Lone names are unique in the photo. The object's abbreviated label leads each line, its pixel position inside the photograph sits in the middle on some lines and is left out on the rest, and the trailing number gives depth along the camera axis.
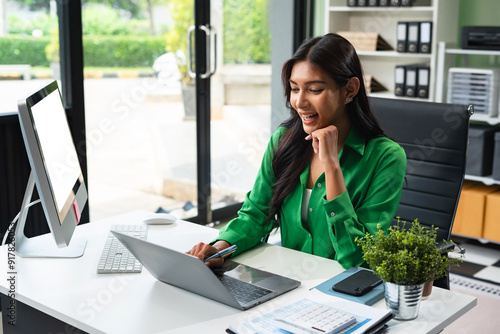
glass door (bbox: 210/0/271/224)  4.14
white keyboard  1.65
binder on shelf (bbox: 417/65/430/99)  3.89
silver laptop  1.39
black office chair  2.11
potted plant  1.29
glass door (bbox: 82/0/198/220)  3.46
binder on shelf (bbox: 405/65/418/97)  3.94
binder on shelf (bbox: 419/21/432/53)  3.85
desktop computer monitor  1.54
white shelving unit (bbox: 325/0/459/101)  3.87
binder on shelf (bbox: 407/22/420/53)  3.91
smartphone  1.48
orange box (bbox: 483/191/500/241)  3.65
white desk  1.36
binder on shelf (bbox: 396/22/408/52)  3.95
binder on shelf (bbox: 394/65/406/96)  3.98
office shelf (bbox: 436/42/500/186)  3.64
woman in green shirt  1.74
